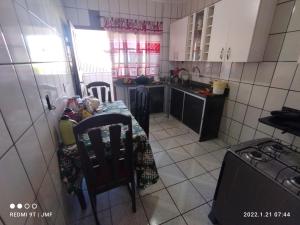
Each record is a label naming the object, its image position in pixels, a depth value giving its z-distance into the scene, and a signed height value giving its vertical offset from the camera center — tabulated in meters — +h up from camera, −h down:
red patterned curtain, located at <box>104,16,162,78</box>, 2.81 +0.28
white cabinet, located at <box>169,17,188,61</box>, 2.69 +0.42
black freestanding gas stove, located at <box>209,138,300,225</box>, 0.74 -0.69
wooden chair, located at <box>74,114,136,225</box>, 0.88 -0.65
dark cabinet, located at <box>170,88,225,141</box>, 2.22 -0.82
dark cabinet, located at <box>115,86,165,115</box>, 3.02 -0.73
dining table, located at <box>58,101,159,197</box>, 1.05 -0.77
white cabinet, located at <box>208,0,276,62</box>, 1.51 +0.38
